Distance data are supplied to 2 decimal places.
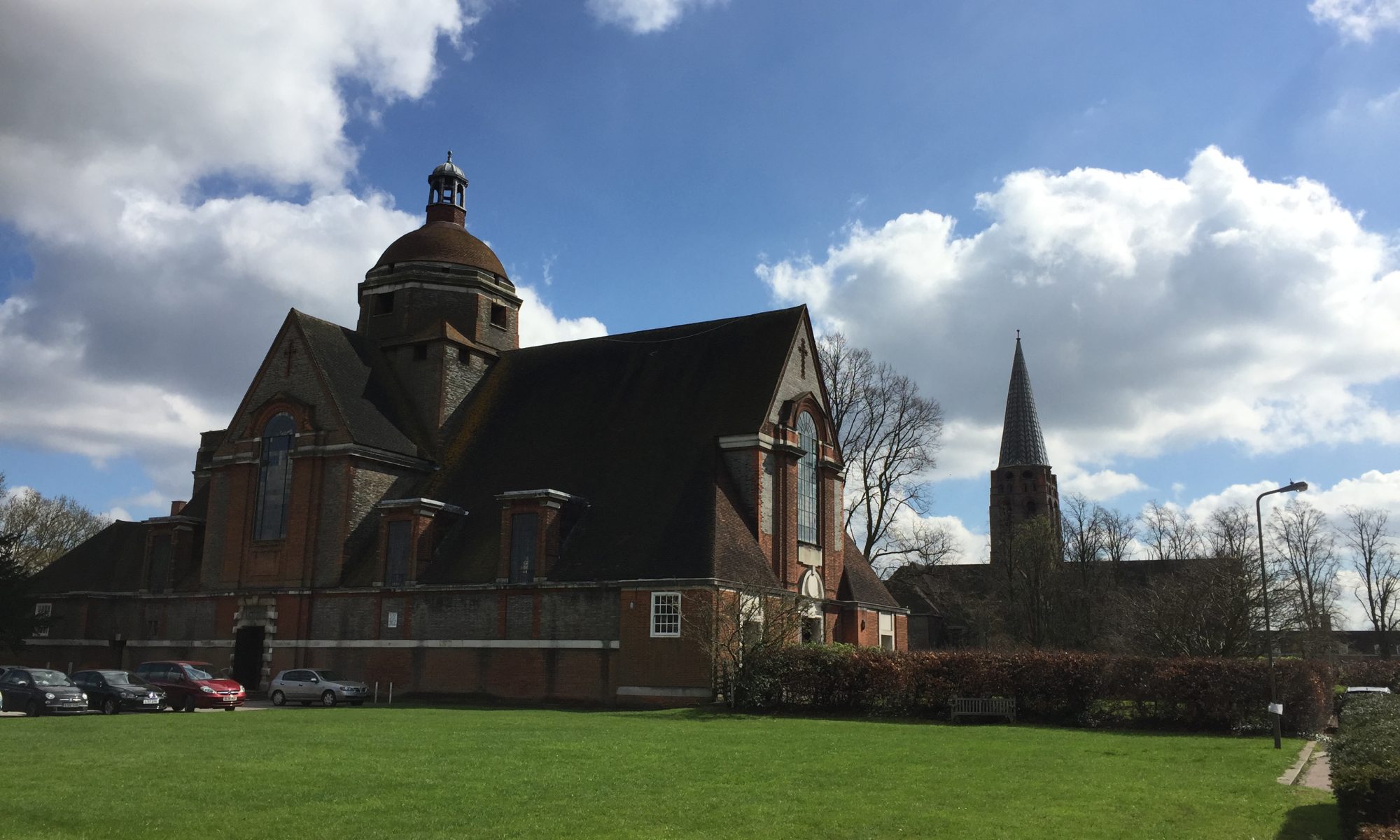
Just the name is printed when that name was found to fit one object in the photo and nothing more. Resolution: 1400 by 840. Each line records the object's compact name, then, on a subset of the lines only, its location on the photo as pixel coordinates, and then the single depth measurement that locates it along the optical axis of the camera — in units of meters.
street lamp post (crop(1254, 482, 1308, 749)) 22.69
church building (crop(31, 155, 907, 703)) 33.94
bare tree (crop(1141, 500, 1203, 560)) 62.81
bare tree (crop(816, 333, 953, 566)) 51.94
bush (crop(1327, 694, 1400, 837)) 11.17
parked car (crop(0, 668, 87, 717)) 28.23
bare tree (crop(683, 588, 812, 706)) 30.50
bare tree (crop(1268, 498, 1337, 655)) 46.28
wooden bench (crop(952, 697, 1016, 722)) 28.00
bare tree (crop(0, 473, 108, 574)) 65.25
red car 31.83
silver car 34.22
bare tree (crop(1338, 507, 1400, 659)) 80.06
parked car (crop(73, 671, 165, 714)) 29.80
